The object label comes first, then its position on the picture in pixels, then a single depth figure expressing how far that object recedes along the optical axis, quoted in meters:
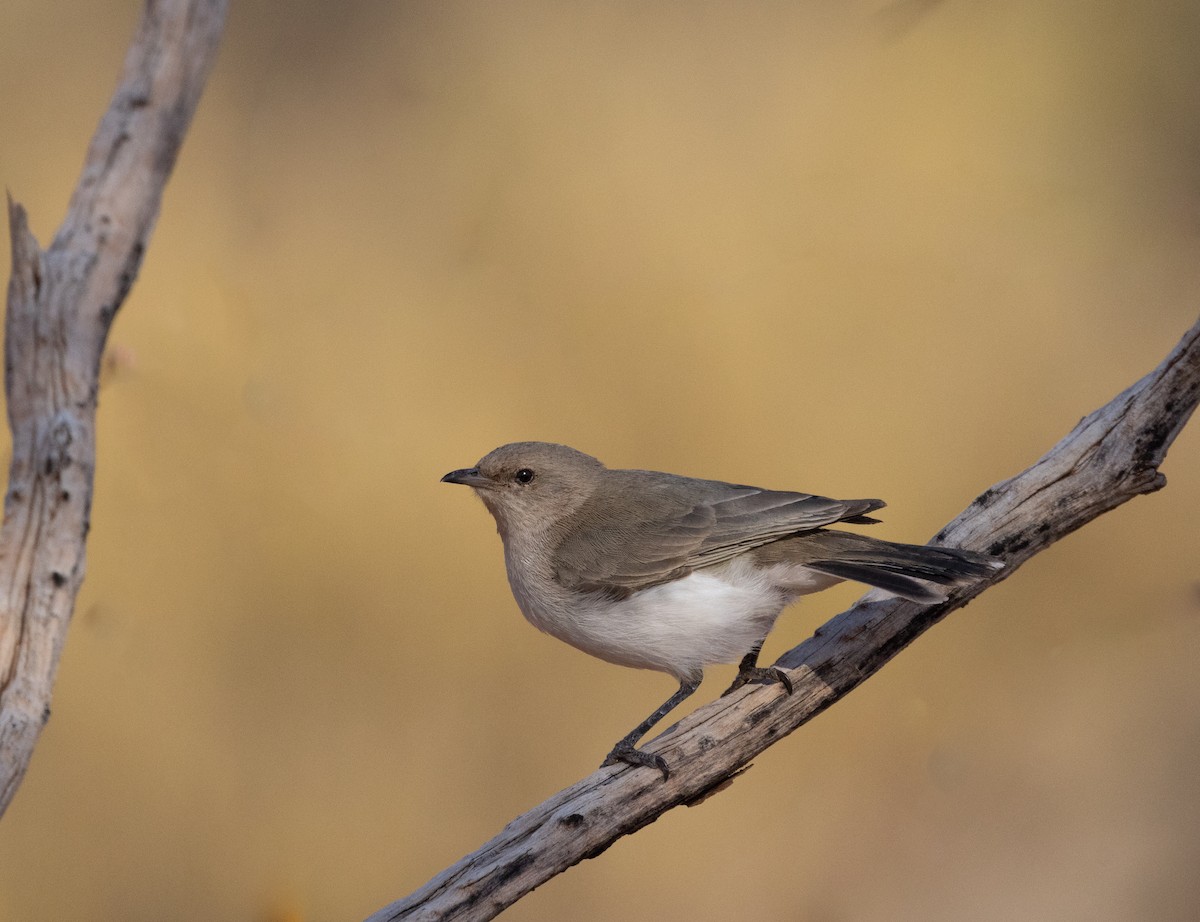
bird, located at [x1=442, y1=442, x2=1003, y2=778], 4.96
